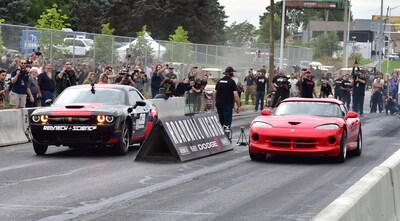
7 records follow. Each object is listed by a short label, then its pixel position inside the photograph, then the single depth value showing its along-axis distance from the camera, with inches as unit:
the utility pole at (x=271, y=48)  1985.0
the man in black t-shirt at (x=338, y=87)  1704.0
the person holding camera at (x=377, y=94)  1747.0
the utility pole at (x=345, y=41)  2886.3
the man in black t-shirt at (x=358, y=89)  1573.6
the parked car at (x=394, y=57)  6332.2
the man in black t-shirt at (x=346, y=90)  1664.6
